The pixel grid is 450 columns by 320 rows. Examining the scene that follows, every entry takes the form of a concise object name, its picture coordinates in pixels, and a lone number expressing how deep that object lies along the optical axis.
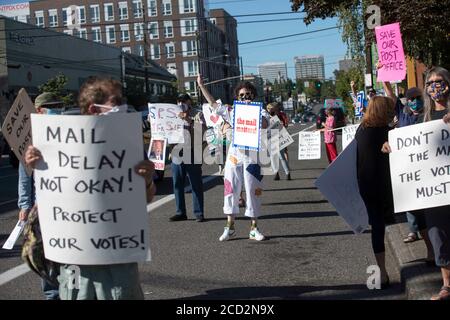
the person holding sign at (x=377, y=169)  5.52
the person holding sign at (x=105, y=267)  3.68
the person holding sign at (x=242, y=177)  7.81
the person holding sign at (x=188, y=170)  9.56
